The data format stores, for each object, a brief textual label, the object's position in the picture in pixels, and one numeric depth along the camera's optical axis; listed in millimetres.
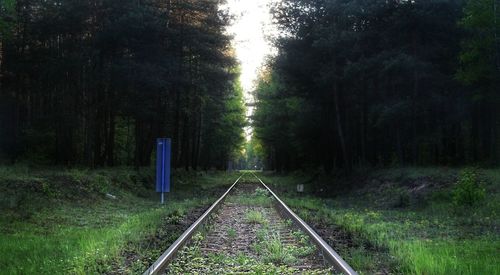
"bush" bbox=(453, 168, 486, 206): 13773
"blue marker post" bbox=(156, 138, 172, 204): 17844
